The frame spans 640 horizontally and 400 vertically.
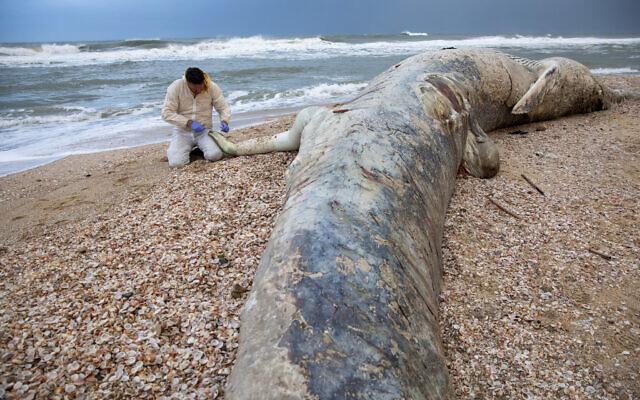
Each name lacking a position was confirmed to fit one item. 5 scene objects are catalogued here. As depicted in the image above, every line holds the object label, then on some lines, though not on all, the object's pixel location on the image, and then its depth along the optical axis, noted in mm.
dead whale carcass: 1288
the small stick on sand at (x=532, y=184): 3718
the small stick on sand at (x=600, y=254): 2761
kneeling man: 4794
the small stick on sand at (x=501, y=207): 3293
